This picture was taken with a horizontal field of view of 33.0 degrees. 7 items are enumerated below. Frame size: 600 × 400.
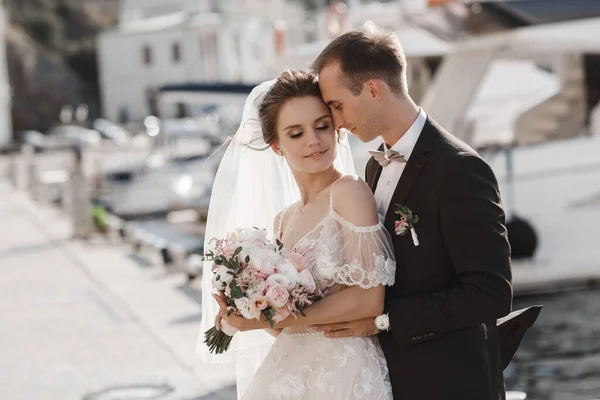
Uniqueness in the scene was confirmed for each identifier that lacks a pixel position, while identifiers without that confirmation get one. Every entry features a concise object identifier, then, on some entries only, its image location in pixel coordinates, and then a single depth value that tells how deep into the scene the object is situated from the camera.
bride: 3.46
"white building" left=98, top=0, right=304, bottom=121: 77.62
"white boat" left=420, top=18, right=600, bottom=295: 12.20
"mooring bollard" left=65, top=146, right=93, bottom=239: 18.23
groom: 3.26
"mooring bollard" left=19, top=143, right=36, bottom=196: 29.48
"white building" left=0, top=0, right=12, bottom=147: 61.94
